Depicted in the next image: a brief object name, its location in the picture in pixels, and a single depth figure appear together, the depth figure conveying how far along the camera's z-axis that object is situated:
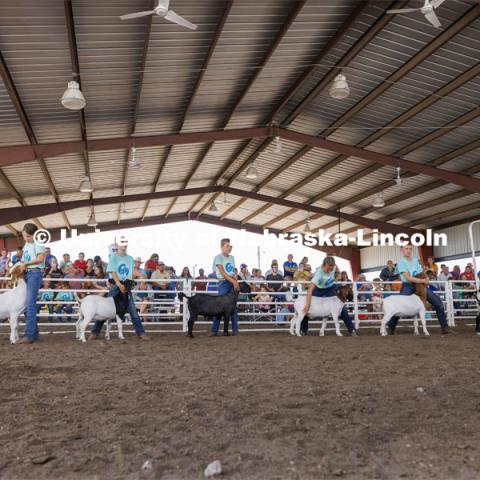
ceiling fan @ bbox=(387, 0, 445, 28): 7.82
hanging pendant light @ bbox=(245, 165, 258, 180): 17.98
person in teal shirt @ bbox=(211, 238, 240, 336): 9.20
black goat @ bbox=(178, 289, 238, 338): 8.99
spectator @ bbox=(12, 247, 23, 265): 12.24
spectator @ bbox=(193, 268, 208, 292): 15.53
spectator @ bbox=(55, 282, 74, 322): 12.24
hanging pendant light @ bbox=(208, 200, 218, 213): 25.53
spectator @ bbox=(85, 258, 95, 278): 12.72
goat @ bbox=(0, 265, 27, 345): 7.32
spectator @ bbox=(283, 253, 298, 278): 14.76
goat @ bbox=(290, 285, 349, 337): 9.33
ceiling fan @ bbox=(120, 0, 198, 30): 7.41
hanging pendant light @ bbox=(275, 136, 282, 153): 15.75
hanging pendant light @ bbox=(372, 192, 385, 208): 21.52
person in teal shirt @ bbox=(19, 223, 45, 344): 7.30
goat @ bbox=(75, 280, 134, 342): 8.12
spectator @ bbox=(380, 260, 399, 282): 13.74
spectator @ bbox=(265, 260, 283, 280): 13.87
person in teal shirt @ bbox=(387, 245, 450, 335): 9.22
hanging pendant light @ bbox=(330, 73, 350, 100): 10.92
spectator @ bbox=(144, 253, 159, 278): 13.97
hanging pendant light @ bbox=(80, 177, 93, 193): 17.19
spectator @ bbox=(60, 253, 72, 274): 12.77
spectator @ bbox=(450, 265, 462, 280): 16.98
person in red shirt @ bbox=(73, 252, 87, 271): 13.32
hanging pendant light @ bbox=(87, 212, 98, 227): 26.54
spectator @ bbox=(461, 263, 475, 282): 16.08
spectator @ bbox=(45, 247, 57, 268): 12.62
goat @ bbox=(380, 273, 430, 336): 9.23
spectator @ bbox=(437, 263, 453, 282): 16.03
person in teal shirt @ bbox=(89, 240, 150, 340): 8.41
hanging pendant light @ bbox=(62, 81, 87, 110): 9.38
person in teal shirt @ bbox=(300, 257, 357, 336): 9.07
